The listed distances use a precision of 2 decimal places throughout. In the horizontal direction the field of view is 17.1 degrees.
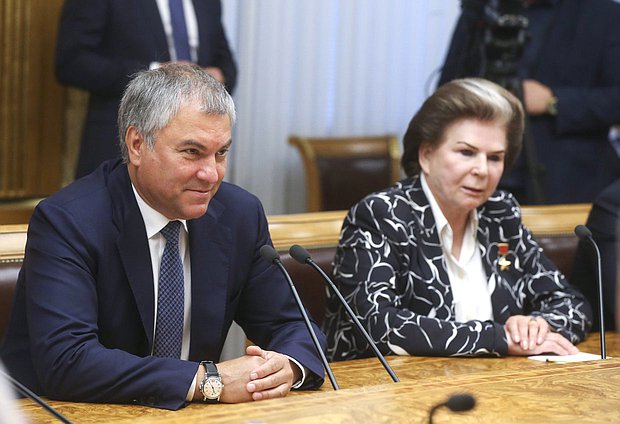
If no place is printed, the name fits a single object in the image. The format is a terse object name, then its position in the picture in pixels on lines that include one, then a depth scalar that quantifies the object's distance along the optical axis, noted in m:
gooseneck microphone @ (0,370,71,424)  3.33
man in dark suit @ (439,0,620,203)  8.68
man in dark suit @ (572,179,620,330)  6.59
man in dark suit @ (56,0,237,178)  8.25
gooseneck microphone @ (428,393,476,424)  2.99
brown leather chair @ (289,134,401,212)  9.69
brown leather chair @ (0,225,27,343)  5.18
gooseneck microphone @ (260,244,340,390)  4.33
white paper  5.40
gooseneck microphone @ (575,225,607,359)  5.22
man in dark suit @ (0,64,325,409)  4.29
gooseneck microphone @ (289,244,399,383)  4.49
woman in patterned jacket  5.57
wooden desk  3.51
